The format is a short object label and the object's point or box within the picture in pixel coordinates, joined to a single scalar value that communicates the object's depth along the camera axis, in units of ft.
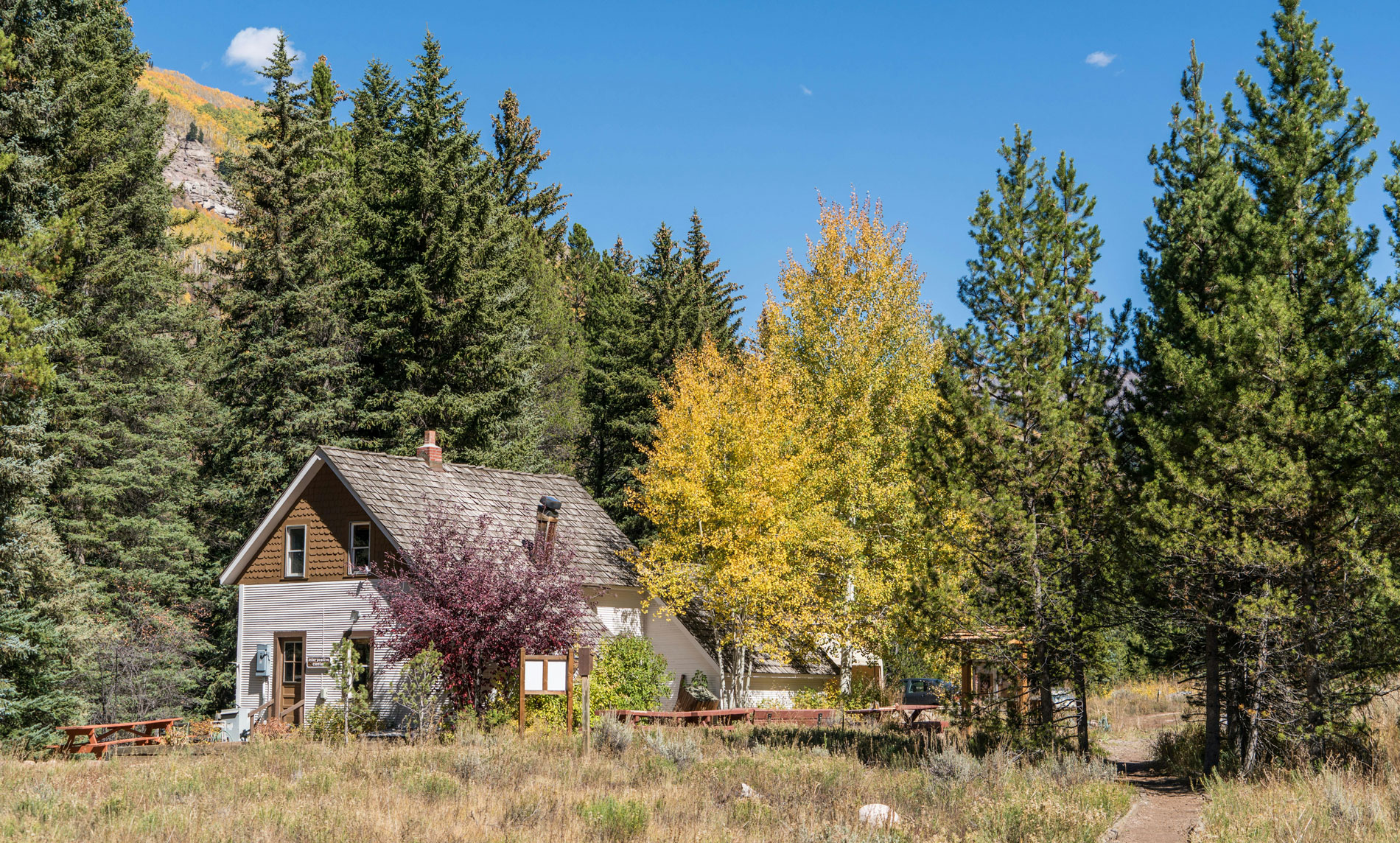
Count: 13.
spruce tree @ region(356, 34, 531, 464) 115.24
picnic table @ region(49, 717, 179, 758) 65.05
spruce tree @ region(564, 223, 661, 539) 146.30
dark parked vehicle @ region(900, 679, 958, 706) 117.60
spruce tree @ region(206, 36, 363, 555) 112.98
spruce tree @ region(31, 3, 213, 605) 102.89
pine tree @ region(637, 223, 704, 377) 152.25
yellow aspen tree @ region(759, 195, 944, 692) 90.48
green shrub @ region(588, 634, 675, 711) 84.84
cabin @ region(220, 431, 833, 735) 85.46
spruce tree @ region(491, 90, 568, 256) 200.95
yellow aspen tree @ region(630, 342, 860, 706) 88.53
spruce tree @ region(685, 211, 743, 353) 166.85
